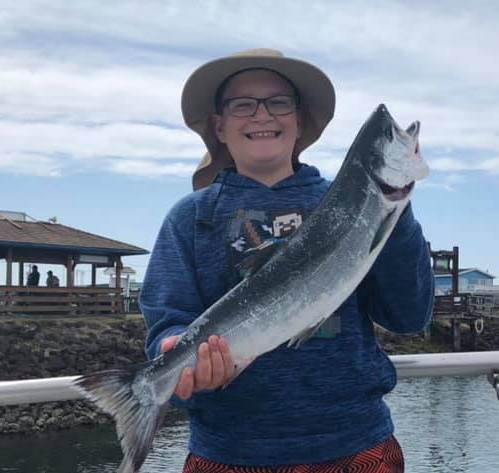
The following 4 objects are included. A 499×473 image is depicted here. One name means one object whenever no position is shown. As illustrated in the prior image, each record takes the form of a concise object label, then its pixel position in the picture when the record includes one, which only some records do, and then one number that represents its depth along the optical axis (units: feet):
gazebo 102.99
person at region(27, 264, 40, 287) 109.50
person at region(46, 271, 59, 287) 111.96
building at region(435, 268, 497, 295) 244.22
